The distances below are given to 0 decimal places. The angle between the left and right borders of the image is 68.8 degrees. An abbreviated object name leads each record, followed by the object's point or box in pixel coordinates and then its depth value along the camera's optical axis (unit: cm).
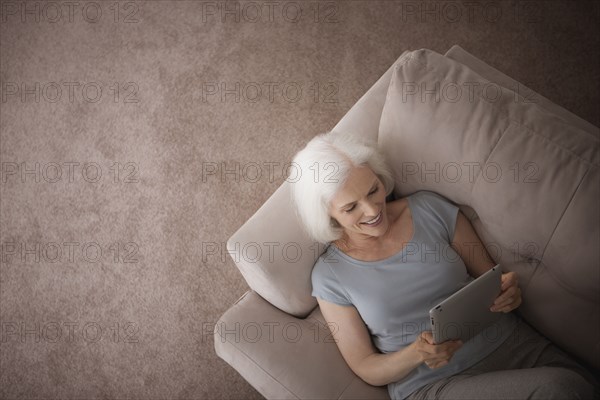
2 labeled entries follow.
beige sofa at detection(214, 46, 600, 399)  112
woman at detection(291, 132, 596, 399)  122
